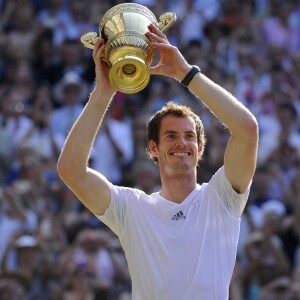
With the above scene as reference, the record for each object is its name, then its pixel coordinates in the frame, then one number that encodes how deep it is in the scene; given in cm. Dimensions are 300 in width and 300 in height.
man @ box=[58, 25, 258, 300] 512
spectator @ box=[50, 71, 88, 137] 1124
